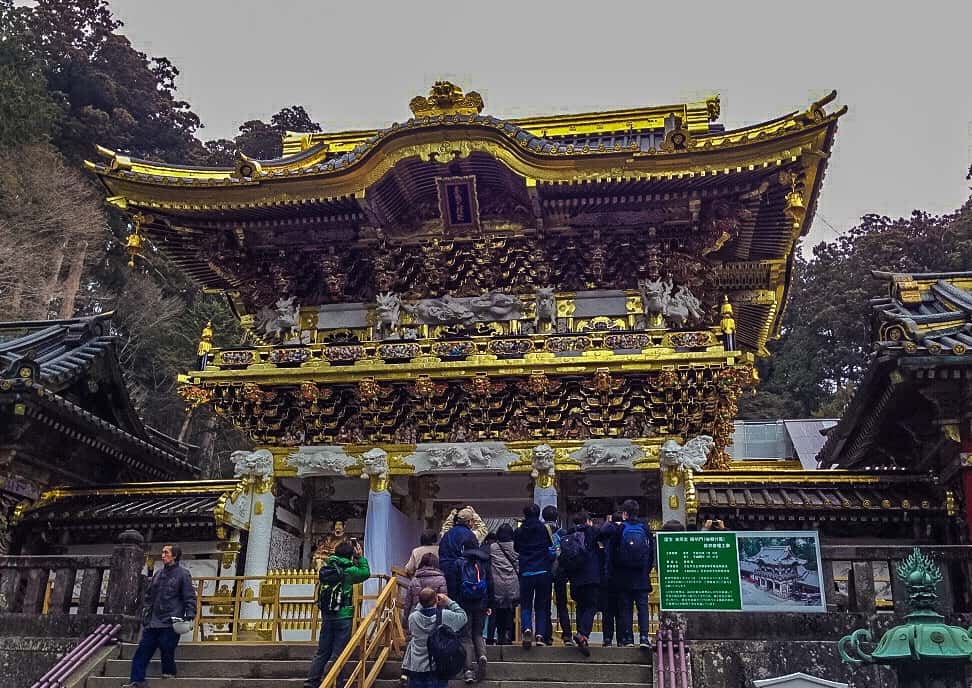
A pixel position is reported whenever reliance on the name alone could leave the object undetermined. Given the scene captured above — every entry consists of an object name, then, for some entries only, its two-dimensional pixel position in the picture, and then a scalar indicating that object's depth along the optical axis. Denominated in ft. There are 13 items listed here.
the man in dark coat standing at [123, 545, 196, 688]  30.40
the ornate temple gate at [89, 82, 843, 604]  45.42
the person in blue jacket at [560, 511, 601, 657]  29.94
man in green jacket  28.63
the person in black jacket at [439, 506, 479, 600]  28.48
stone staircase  29.27
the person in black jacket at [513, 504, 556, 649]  30.58
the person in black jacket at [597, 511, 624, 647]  30.66
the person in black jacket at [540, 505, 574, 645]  30.88
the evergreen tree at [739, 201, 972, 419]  119.96
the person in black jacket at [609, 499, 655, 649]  30.25
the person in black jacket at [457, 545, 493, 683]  28.27
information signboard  29.71
